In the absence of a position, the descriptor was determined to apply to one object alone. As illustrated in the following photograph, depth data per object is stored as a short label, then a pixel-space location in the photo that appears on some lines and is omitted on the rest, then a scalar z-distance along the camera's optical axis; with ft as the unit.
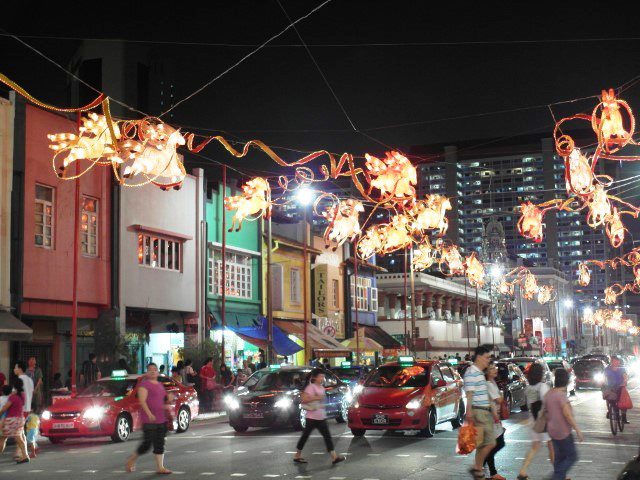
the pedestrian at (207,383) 95.04
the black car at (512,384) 84.28
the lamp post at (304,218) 92.84
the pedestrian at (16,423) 52.19
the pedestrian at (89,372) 89.66
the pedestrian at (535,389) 44.19
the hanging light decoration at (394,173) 66.03
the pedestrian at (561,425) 34.78
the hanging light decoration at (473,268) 134.21
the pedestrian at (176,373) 91.04
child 55.93
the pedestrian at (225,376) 100.83
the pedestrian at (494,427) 39.86
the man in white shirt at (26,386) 56.38
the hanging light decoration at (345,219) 80.40
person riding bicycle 63.26
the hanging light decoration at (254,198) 72.02
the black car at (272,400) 69.15
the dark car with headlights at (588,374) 141.79
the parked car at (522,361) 108.37
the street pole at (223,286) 105.18
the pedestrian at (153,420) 44.93
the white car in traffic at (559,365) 124.76
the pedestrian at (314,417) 47.73
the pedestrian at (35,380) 68.28
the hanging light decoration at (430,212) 77.20
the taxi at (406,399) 60.44
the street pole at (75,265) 78.84
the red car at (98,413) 63.31
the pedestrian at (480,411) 38.99
